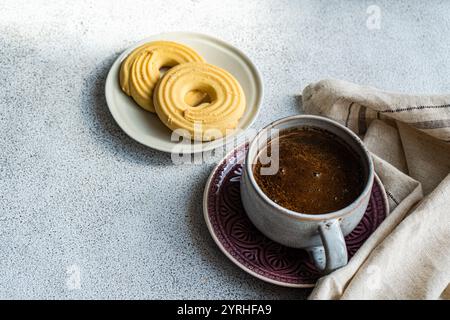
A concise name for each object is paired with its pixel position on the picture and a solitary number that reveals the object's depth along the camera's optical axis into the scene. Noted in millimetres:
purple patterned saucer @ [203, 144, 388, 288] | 646
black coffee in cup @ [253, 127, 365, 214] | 639
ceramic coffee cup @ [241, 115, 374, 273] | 595
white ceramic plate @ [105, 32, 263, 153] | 782
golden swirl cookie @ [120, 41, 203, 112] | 821
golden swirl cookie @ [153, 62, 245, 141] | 773
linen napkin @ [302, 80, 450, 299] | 623
